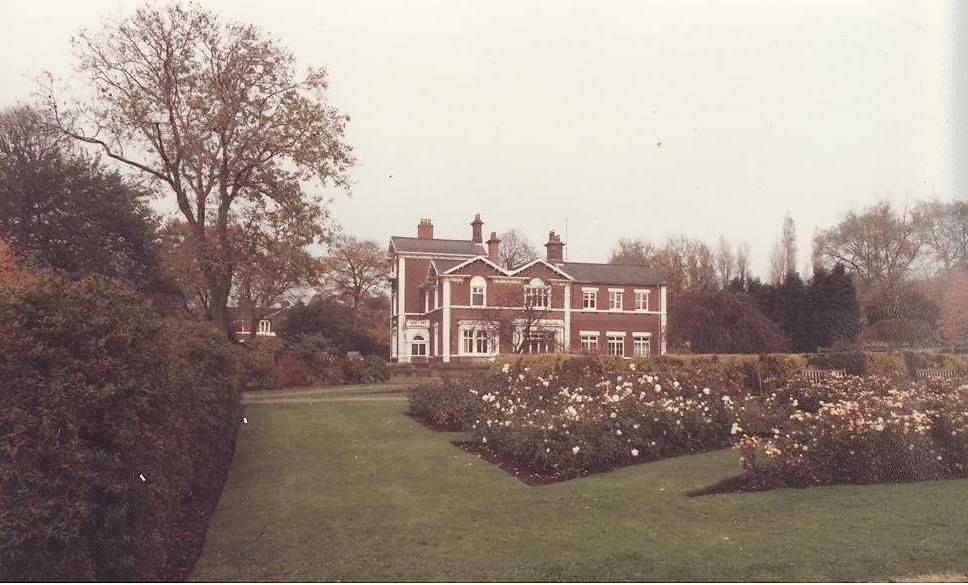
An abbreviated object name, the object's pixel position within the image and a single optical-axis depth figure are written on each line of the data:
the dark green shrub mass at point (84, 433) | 4.29
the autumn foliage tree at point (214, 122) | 20.52
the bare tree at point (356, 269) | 46.45
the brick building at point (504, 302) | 41.88
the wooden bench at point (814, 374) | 15.68
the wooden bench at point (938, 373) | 17.25
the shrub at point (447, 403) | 13.72
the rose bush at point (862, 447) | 8.09
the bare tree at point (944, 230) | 11.06
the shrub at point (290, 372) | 27.20
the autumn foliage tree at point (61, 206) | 26.61
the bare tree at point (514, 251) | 50.16
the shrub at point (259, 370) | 25.78
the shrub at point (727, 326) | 32.84
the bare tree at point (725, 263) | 44.44
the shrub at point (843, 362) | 19.53
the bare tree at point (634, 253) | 57.47
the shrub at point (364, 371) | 28.88
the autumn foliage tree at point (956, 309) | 12.86
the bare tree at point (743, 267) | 41.62
